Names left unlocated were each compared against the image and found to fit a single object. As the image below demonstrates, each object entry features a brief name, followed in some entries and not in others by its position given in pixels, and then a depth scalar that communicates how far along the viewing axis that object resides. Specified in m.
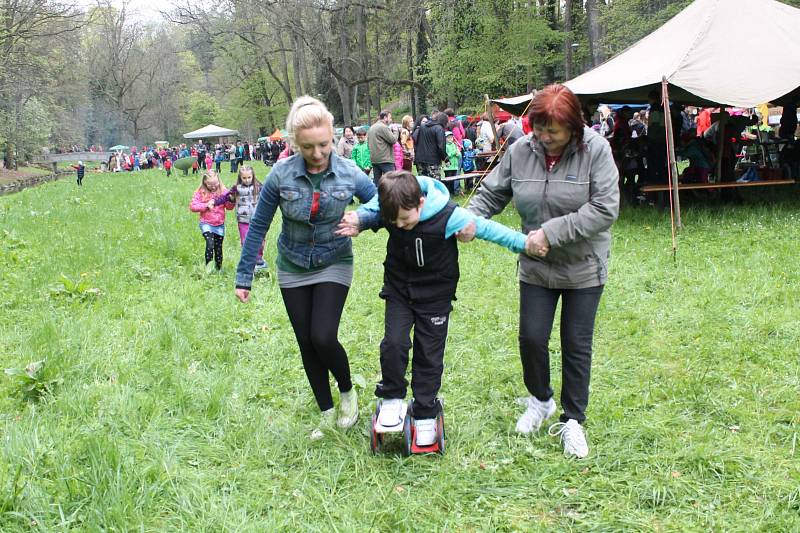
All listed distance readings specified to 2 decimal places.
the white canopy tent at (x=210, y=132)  47.41
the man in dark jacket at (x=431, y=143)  13.60
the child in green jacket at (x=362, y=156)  14.34
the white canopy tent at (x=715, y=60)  9.32
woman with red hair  3.16
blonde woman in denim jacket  3.47
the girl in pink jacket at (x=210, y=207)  7.97
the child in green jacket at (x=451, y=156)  15.14
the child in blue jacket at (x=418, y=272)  3.24
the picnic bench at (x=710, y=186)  9.80
